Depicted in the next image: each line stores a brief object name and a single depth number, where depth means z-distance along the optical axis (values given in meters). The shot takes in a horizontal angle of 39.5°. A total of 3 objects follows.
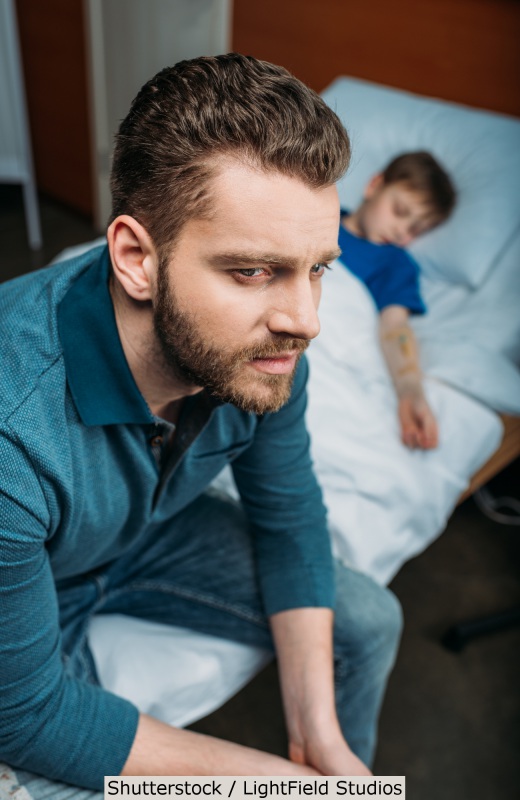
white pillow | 1.91
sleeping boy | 1.77
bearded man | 0.75
